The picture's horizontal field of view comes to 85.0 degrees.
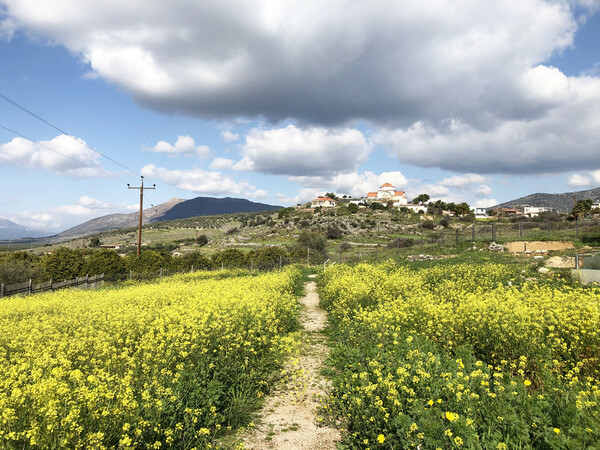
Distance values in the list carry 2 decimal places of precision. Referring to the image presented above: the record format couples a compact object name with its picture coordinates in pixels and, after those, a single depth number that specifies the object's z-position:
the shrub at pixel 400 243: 44.56
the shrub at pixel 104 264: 27.84
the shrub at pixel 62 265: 27.34
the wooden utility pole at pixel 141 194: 36.53
